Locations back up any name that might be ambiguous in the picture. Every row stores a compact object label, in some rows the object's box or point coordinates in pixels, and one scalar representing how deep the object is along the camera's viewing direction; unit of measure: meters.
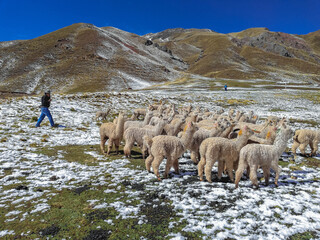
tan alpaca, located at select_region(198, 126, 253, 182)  7.57
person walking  16.86
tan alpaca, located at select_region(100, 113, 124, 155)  10.95
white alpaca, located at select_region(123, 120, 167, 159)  10.51
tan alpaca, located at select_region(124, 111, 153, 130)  13.13
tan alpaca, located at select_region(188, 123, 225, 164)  9.74
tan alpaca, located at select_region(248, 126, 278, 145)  8.81
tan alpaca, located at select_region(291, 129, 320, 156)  11.24
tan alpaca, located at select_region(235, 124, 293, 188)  7.04
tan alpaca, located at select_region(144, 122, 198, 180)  7.96
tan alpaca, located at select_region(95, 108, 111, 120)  21.52
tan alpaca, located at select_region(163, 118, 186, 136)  11.53
